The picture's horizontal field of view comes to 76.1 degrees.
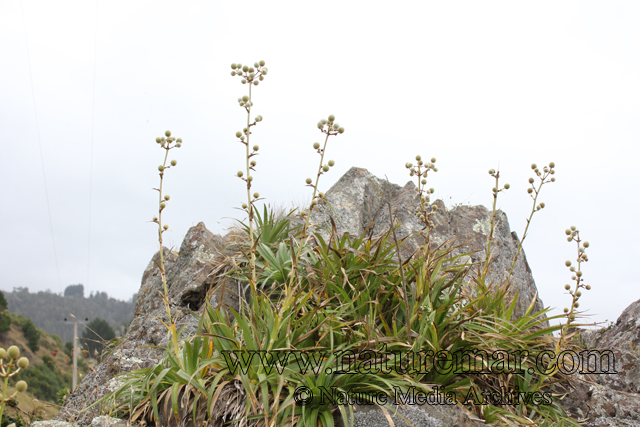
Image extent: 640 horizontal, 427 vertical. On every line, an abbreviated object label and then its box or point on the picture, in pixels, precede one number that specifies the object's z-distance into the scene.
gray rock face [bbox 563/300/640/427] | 3.52
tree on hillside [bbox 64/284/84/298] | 126.00
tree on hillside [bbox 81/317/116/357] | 49.96
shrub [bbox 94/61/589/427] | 2.89
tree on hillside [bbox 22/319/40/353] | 48.29
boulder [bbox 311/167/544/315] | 6.05
